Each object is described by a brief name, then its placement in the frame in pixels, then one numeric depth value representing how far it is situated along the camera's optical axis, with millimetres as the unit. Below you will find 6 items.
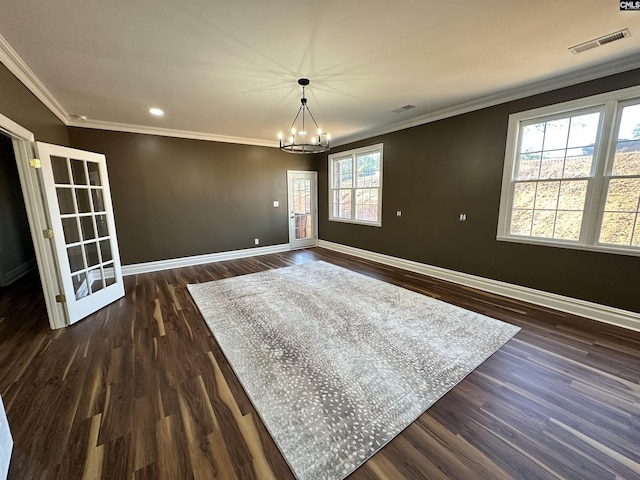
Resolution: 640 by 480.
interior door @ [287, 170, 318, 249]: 6738
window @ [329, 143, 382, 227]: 5543
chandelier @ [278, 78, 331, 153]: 3328
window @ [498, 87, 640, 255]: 2723
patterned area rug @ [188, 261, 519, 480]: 1592
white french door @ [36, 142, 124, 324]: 2902
